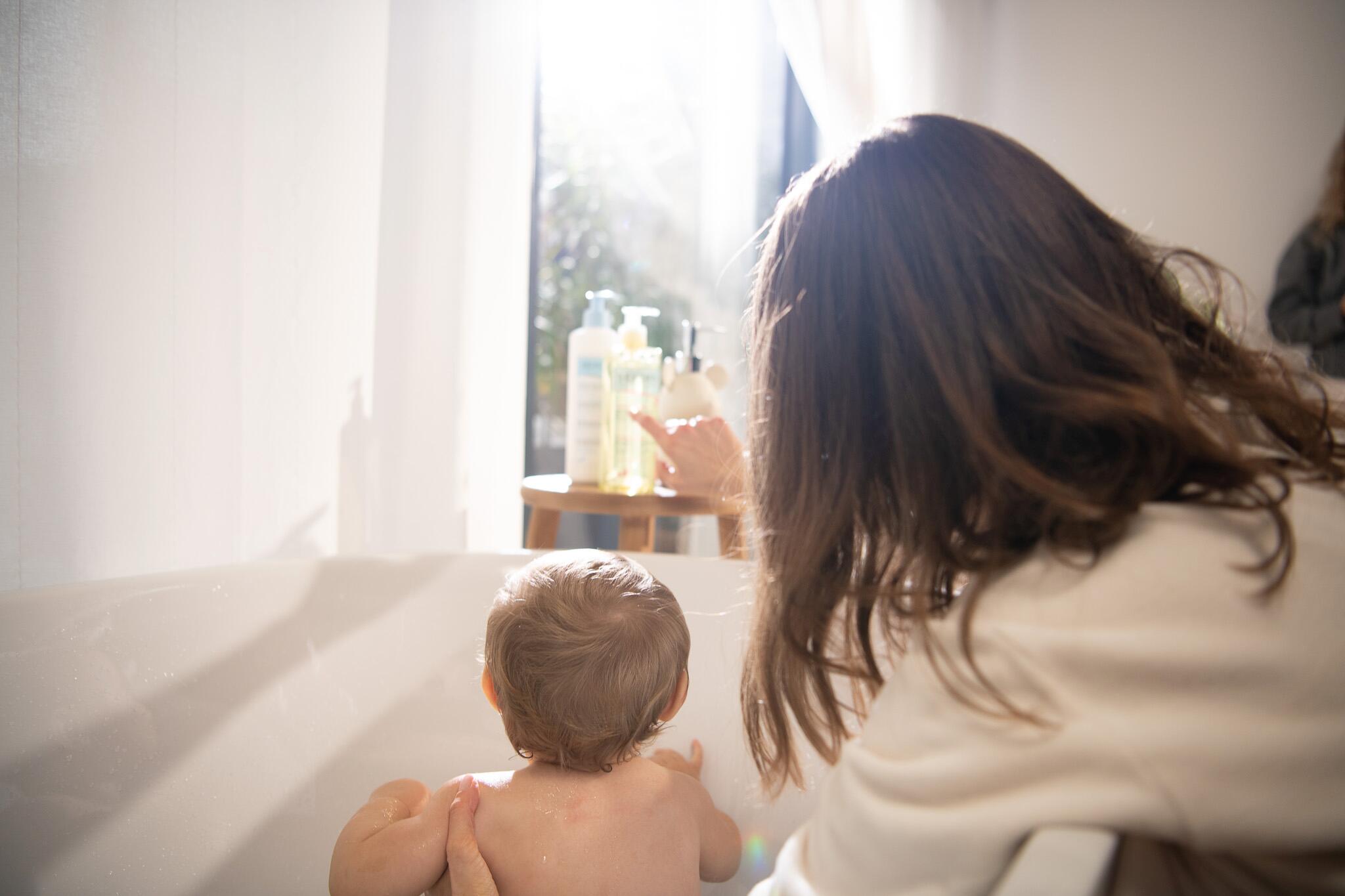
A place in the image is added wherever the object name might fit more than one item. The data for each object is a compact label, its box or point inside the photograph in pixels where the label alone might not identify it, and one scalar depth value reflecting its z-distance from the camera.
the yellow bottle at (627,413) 1.37
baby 0.71
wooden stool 1.31
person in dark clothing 2.12
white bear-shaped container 1.42
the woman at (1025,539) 0.40
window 2.03
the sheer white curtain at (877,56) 1.75
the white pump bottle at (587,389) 1.42
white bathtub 0.73
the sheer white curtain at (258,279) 0.89
